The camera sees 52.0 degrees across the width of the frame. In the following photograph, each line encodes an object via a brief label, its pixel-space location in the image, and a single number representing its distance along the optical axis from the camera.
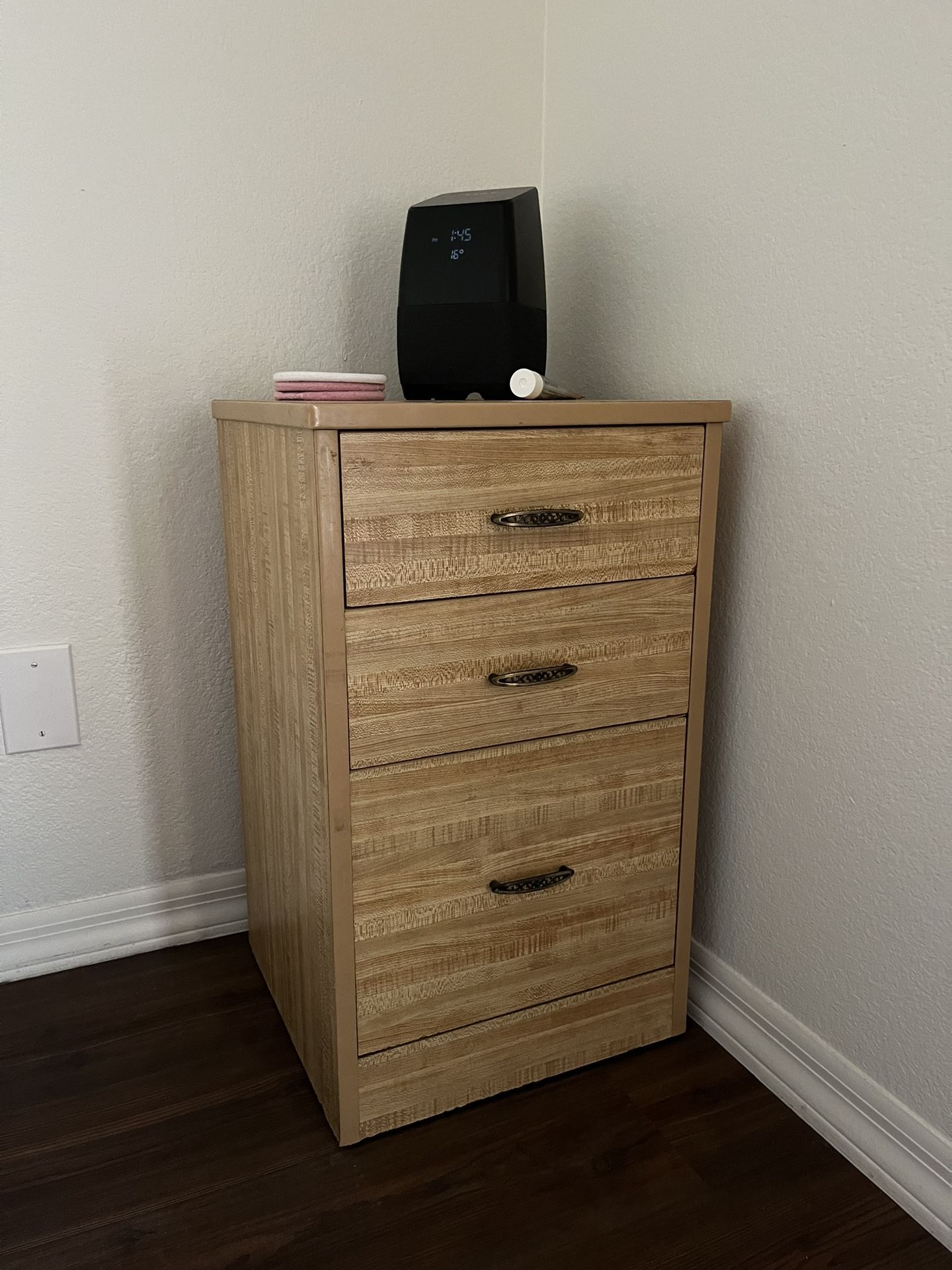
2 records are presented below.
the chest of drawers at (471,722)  0.92
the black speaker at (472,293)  1.10
